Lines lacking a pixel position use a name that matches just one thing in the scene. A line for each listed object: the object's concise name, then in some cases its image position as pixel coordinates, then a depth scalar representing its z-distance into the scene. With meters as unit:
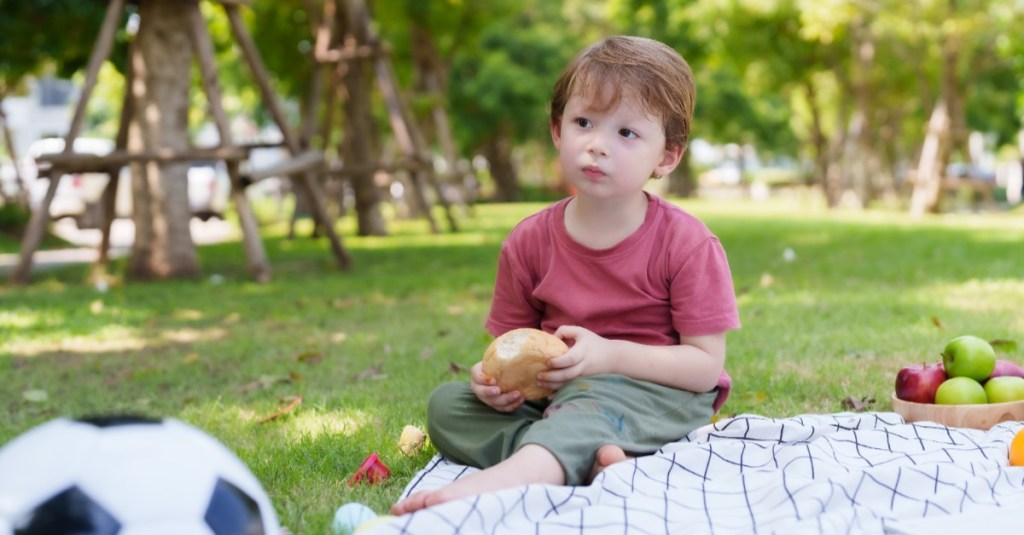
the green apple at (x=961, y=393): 3.63
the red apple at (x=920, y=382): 3.72
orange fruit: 3.03
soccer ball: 1.90
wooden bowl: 3.58
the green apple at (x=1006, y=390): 3.65
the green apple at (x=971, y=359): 3.68
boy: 3.12
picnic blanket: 2.49
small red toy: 3.14
